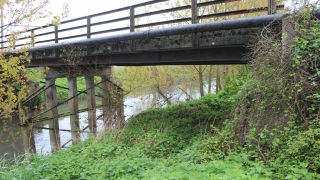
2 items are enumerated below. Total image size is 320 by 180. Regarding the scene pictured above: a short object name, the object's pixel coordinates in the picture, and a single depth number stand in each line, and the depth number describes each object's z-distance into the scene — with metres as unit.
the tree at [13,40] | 5.88
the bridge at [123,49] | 4.66
